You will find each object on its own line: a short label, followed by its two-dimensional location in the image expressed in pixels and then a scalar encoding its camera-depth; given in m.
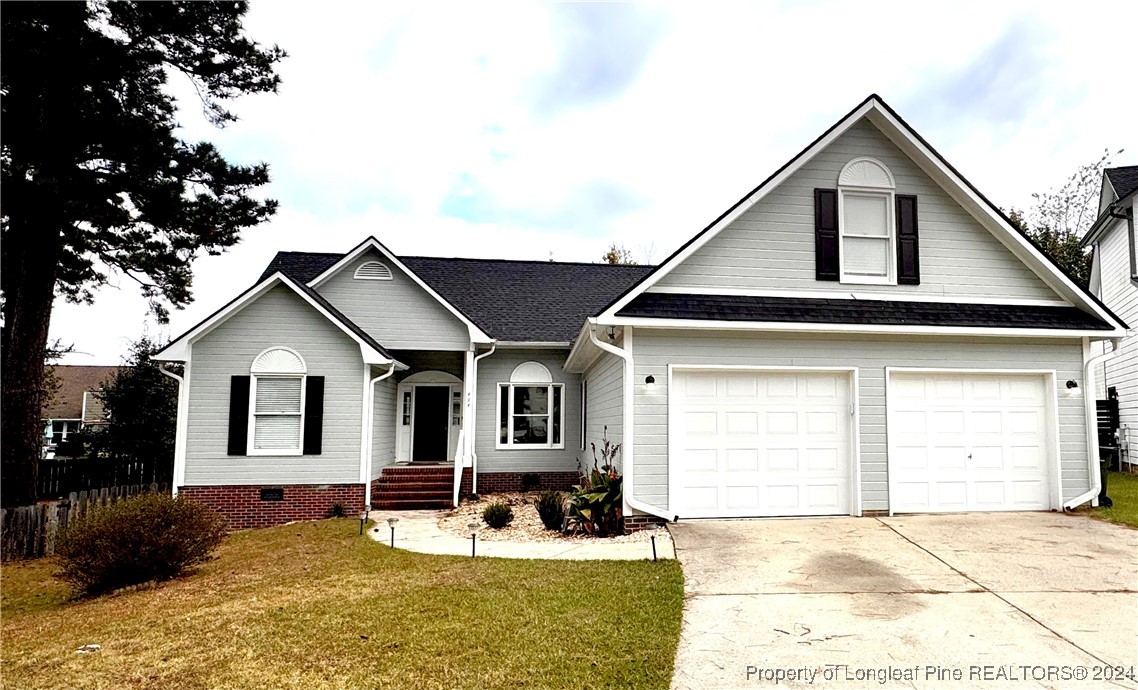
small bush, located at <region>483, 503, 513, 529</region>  10.43
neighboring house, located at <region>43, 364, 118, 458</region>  39.83
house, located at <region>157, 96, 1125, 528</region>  9.48
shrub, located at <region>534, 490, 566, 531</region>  9.80
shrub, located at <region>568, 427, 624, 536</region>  9.14
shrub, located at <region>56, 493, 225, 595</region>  7.31
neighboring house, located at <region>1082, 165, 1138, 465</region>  15.84
